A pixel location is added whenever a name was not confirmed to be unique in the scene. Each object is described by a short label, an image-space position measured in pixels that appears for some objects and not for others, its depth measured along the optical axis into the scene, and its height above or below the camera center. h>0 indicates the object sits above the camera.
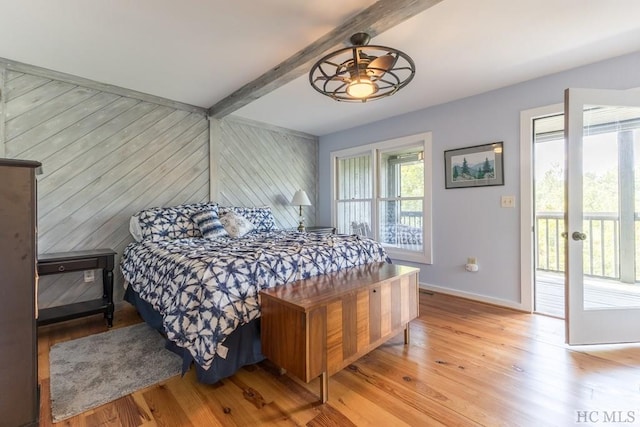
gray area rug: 1.61 -1.02
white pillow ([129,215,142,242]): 2.93 -0.14
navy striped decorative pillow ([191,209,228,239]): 3.02 -0.09
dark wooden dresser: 1.24 -0.35
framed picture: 3.14 +0.55
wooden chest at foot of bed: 1.53 -0.63
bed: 1.65 -0.40
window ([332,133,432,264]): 3.85 +0.31
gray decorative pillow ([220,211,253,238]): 3.14 -0.10
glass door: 2.17 +0.03
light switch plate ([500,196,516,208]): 3.03 +0.13
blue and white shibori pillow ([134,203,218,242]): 2.89 -0.08
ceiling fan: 1.92 +1.02
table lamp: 4.46 +0.24
